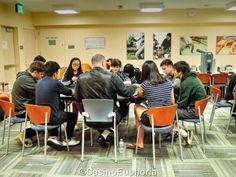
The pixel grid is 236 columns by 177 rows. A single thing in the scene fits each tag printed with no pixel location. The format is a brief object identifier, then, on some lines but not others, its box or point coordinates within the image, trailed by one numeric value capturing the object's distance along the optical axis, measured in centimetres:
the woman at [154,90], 294
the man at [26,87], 334
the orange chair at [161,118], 271
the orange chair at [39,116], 288
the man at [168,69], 391
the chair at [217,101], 403
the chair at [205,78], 602
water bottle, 329
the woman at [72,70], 432
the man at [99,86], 299
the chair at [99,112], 285
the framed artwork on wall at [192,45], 762
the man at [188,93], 323
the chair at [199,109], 305
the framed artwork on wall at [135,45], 773
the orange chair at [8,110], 307
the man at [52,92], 306
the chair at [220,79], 604
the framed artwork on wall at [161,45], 769
